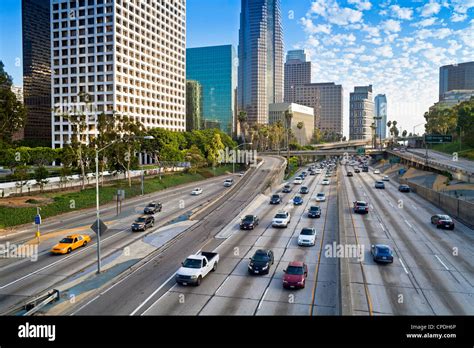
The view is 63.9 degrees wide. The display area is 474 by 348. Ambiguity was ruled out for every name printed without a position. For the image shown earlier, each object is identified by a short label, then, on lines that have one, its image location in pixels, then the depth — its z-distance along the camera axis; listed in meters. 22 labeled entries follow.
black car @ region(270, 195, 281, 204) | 57.86
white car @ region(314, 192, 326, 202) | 60.03
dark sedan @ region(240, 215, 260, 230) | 40.16
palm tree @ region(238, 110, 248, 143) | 138.19
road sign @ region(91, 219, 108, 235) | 25.45
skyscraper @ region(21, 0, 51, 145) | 152.88
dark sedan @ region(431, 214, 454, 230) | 39.91
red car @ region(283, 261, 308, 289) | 22.36
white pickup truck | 22.94
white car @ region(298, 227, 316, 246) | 32.94
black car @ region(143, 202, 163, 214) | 49.42
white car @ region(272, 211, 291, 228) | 40.78
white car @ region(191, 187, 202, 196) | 69.38
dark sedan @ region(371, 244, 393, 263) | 27.58
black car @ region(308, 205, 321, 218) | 46.45
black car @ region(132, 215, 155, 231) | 39.19
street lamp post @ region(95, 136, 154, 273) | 25.12
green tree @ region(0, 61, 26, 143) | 43.19
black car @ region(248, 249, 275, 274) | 25.20
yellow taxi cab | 31.00
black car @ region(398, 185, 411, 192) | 69.44
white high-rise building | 112.88
